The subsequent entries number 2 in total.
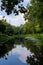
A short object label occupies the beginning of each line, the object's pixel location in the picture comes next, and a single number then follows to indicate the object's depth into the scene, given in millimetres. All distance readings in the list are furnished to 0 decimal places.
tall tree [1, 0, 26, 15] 5600
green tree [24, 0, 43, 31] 20354
